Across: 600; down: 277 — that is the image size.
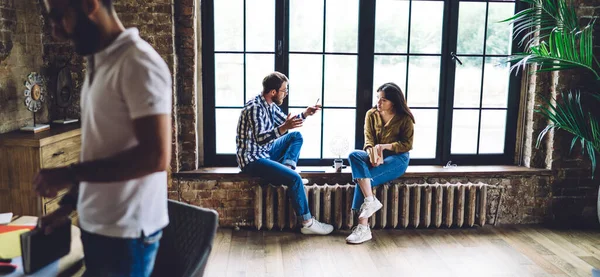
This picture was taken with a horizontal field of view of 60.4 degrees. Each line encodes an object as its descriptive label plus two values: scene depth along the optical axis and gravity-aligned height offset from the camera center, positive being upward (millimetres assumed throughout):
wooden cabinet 3480 -543
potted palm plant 4137 +311
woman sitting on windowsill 4293 -519
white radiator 4445 -1009
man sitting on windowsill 4203 -414
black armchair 1728 -511
